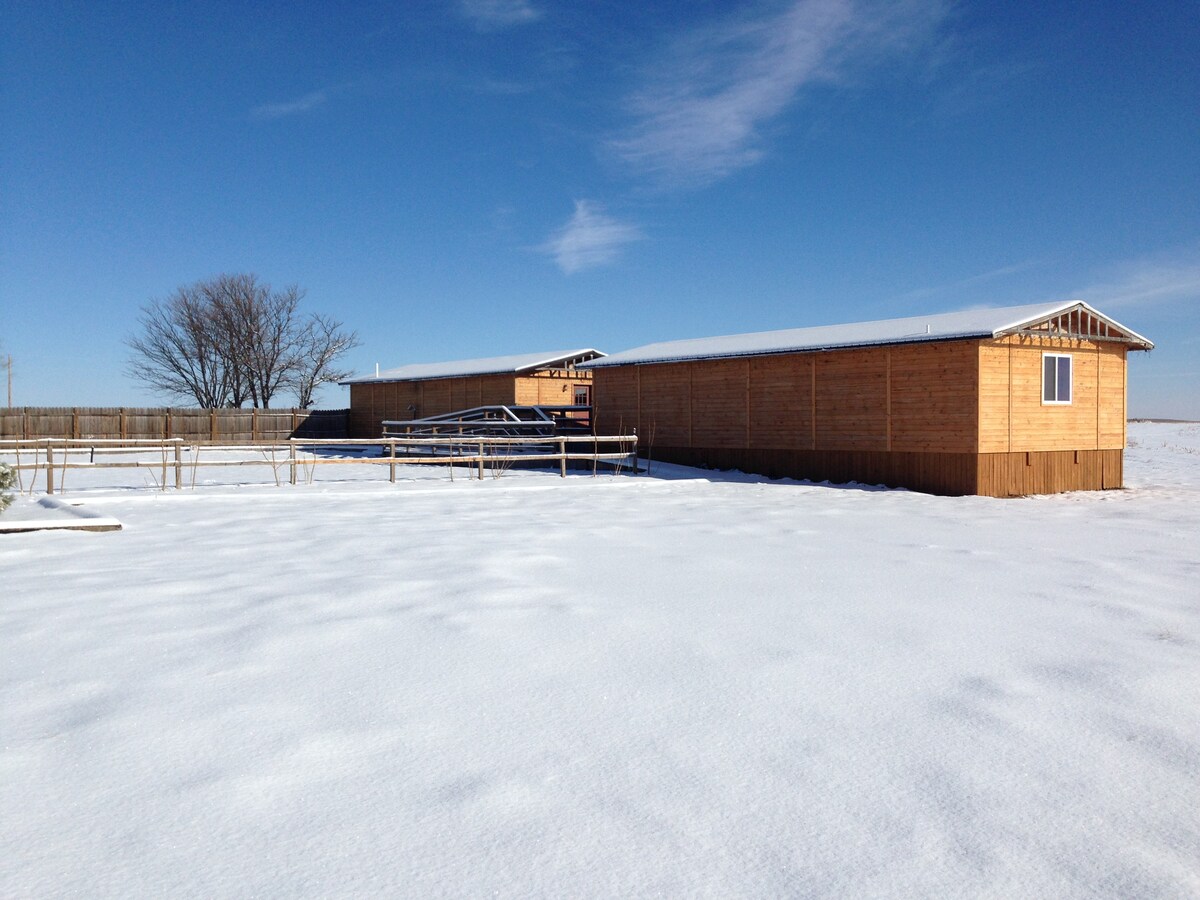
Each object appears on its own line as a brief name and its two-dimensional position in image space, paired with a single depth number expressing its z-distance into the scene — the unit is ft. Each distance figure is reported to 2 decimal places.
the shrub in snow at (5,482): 35.65
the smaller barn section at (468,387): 101.04
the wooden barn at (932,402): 57.57
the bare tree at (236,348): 157.58
